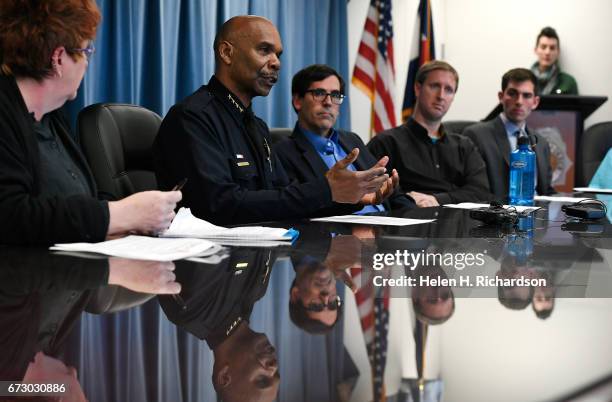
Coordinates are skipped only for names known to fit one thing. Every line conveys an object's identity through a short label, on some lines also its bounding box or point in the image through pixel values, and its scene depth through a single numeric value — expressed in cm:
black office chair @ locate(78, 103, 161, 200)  226
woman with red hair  141
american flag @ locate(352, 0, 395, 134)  616
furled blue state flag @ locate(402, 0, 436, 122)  642
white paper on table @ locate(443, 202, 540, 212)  248
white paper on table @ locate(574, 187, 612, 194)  381
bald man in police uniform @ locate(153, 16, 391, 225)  217
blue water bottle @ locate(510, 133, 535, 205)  300
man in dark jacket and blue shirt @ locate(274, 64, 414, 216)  306
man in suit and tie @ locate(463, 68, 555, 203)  410
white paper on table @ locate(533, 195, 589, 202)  310
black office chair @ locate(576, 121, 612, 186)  490
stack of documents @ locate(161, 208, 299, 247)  153
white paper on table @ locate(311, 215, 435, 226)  194
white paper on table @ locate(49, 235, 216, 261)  126
